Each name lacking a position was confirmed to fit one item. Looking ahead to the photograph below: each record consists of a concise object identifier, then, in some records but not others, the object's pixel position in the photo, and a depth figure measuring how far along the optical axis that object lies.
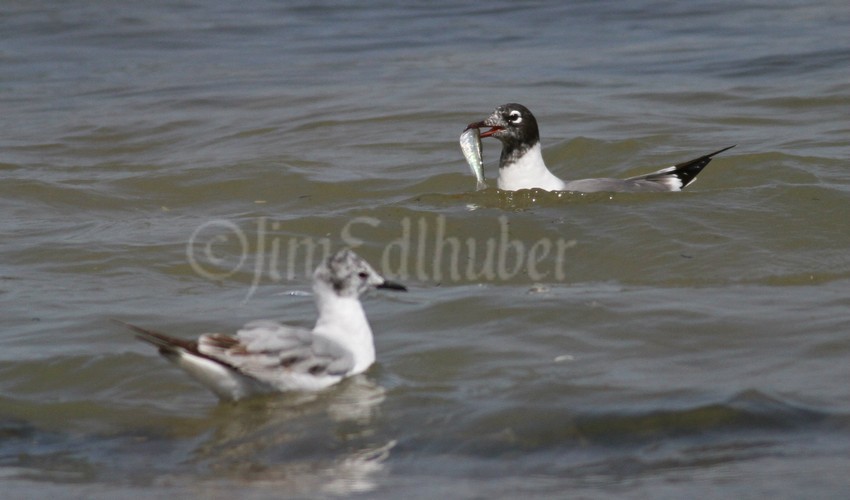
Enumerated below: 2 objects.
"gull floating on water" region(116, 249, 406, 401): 11.48
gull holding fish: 20.59
